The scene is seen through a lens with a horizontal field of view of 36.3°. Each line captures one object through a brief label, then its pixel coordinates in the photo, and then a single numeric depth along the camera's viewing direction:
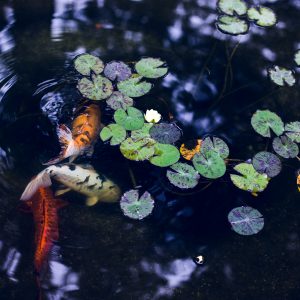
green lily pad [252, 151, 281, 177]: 2.76
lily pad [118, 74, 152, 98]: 2.98
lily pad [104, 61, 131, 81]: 3.04
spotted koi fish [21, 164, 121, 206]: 2.62
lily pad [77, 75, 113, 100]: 2.93
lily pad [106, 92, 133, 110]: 2.92
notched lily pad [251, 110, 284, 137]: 2.92
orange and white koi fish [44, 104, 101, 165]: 2.75
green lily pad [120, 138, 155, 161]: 2.72
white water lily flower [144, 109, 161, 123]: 2.88
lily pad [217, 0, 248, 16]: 3.59
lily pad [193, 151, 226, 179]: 2.69
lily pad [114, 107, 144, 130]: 2.83
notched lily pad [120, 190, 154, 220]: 2.55
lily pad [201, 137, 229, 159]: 2.78
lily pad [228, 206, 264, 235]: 2.56
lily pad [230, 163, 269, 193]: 2.69
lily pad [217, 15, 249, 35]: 3.49
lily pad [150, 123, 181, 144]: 2.80
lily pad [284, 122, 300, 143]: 2.93
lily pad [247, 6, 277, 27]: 3.58
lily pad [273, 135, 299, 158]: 2.85
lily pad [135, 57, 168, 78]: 3.11
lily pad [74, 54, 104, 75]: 3.07
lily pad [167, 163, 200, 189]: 2.66
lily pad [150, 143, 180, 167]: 2.70
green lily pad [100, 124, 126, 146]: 2.77
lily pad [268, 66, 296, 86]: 3.23
